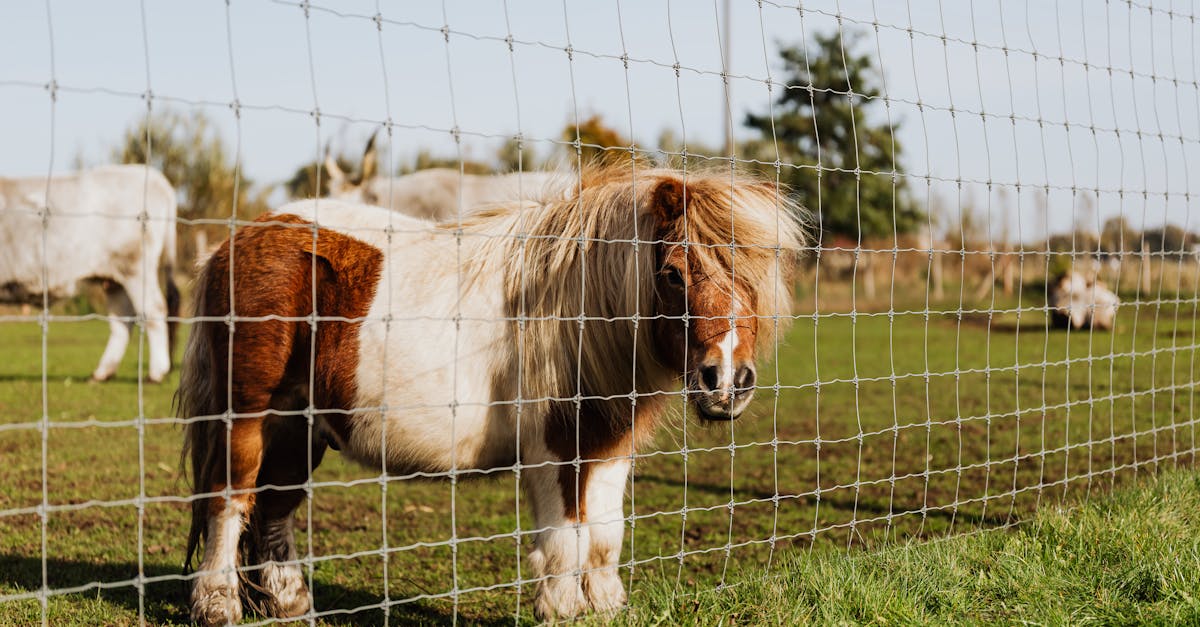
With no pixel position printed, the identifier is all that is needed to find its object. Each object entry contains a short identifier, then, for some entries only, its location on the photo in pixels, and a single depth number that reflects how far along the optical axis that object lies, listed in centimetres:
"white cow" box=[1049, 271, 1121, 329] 1686
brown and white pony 334
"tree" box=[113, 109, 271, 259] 3031
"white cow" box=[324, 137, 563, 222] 1433
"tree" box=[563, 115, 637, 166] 2823
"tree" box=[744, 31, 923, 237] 3484
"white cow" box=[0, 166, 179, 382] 1148
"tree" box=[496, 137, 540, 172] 2123
